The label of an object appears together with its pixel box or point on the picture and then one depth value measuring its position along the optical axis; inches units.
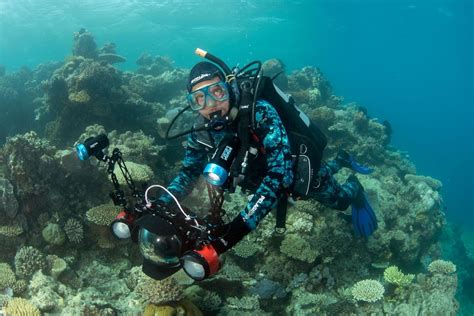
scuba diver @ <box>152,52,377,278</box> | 128.3
